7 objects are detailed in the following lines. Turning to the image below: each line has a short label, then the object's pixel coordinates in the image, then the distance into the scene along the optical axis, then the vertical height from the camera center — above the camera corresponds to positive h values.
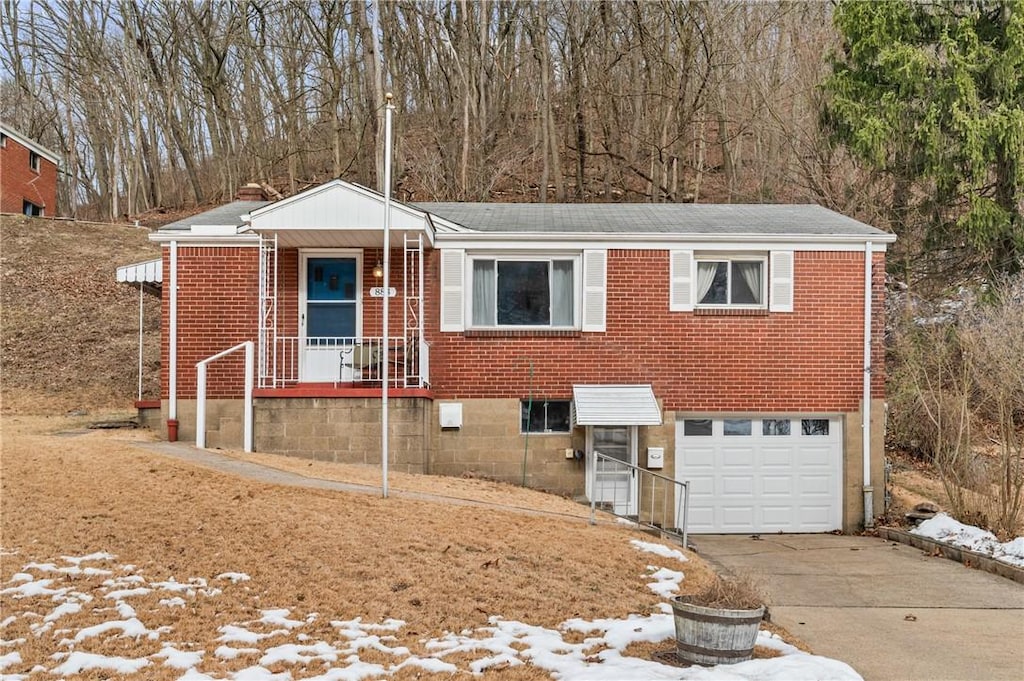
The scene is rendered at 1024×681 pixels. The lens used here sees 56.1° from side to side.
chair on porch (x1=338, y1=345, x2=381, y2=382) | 14.75 -0.40
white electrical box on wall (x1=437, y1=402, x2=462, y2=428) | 15.06 -1.24
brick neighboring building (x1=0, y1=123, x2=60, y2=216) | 33.16 +5.68
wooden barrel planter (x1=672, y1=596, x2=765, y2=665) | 6.75 -2.09
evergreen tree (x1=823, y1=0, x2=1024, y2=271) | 20.72 +5.23
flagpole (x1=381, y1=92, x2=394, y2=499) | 11.02 +0.73
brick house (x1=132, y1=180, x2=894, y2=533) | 15.14 -0.10
